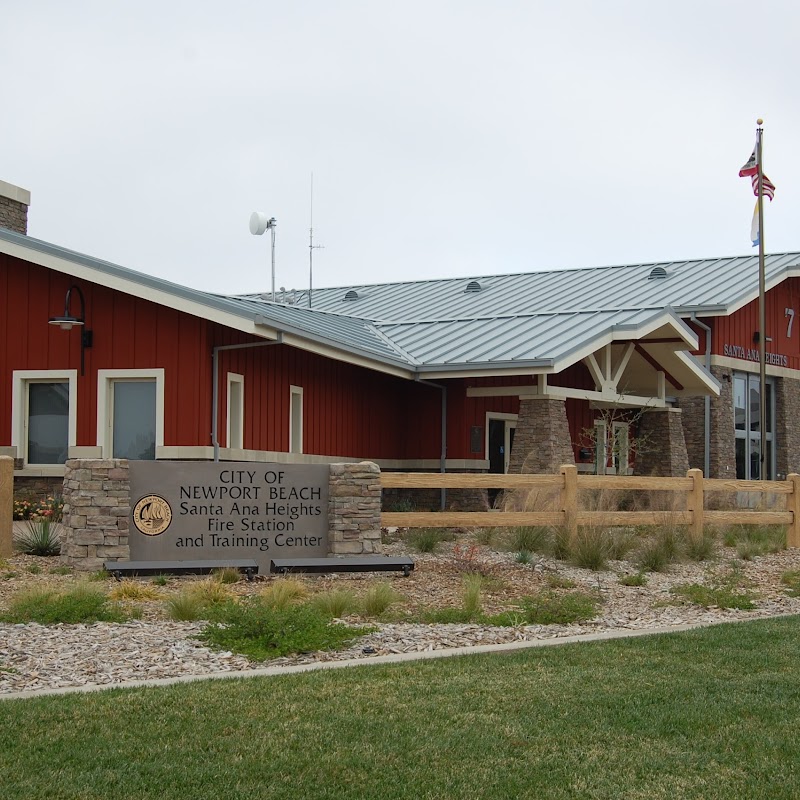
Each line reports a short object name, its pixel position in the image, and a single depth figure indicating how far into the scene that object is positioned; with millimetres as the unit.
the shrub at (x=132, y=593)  12023
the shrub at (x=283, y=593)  11086
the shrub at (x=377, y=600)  11344
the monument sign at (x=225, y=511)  14203
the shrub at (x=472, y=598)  11353
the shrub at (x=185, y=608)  10844
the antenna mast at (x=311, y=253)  38250
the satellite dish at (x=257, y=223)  31828
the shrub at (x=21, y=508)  19391
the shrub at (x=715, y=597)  12727
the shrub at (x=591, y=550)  15367
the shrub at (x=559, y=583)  13773
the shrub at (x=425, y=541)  16734
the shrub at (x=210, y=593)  11352
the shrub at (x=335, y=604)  11227
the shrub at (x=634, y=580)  14156
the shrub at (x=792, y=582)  13977
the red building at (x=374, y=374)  19422
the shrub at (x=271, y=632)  9594
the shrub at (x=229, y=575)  13523
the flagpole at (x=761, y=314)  30609
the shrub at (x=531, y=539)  16391
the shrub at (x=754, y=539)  17625
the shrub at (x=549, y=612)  11289
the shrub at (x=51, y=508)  18656
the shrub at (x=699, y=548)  16875
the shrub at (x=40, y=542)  15547
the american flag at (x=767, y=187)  30859
